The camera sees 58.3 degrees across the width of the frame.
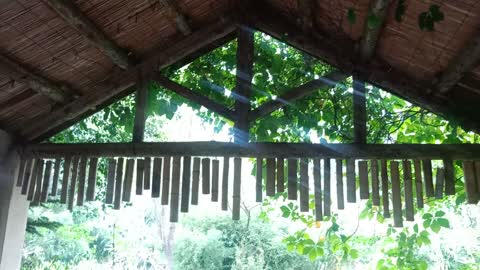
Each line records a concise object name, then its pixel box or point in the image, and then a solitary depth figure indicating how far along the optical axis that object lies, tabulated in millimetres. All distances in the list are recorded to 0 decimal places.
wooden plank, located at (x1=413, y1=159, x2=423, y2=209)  2617
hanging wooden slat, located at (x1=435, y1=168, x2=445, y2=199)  2596
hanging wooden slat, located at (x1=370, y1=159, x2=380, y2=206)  2650
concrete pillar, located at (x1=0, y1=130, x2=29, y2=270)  2990
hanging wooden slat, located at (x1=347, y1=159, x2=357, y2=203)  2639
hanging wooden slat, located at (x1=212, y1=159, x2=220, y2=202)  2766
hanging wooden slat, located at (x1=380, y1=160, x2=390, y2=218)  2650
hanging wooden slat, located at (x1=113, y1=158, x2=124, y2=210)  2854
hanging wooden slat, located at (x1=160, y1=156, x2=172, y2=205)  2803
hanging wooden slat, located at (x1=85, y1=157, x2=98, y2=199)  2914
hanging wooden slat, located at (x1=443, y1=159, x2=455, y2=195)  2561
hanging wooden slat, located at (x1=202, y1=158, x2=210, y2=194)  2793
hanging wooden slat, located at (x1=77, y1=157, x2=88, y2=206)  2945
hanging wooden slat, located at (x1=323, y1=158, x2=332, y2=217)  2635
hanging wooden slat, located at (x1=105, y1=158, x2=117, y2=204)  2877
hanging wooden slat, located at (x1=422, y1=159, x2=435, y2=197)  2619
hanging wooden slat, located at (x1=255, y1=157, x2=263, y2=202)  2701
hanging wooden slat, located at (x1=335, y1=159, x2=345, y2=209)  2607
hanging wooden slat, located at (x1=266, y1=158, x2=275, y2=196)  2730
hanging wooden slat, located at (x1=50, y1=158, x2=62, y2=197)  3010
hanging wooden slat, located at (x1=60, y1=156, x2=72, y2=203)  2943
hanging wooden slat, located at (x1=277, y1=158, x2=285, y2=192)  2713
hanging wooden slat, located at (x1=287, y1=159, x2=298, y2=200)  2681
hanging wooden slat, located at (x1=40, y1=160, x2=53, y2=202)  3004
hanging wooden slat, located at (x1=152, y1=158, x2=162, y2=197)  2812
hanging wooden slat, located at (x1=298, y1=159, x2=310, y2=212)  2689
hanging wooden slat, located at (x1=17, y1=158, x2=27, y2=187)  3061
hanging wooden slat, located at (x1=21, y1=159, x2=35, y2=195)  3057
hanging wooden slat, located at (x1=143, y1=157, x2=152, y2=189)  2826
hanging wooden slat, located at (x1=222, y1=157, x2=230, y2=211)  2748
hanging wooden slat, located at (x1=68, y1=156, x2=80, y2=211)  2899
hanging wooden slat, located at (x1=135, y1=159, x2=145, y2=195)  2840
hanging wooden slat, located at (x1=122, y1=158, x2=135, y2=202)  2855
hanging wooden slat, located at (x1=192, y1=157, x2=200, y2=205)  2768
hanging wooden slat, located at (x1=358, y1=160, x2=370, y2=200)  2654
